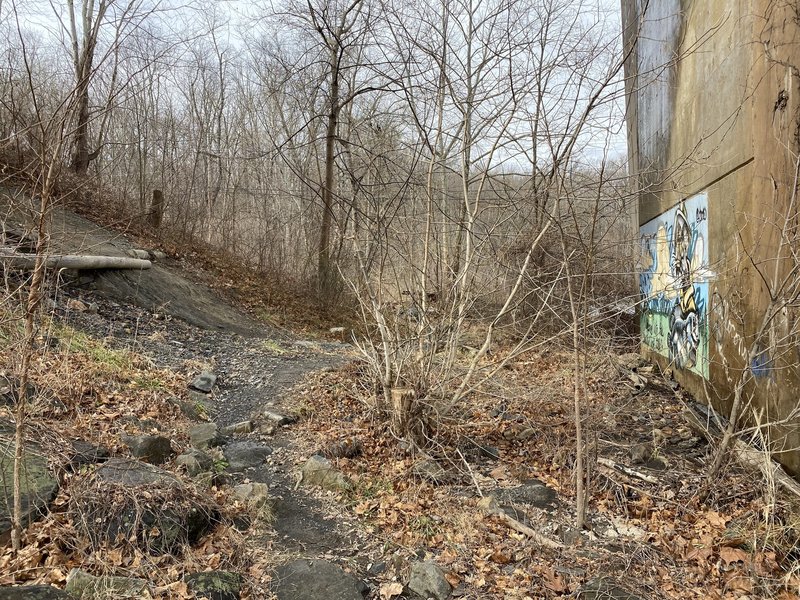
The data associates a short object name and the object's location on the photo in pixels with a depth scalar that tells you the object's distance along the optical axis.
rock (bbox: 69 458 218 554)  3.36
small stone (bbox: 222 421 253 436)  5.93
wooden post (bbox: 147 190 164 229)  14.01
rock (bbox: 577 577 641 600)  3.17
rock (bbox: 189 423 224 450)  5.30
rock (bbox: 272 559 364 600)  3.29
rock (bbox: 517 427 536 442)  5.86
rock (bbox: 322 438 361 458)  5.24
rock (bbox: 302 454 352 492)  4.70
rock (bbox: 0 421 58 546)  3.28
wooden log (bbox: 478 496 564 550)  3.79
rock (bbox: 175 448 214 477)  4.51
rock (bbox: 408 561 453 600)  3.35
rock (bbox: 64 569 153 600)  2.82
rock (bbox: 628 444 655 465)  5.23
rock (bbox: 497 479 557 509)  4.39
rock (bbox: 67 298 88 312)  8.45
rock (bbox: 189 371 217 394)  6.97
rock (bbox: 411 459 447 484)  4.82
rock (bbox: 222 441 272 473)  5.07
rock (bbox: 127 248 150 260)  11.36
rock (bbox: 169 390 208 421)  6.08
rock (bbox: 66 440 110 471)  3.88
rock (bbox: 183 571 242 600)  3.01
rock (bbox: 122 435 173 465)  4.48
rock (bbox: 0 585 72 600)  2.46
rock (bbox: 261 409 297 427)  6.19
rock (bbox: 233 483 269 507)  4.23
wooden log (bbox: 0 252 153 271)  7.94
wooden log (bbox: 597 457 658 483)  4.69
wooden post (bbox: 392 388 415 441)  5.40
